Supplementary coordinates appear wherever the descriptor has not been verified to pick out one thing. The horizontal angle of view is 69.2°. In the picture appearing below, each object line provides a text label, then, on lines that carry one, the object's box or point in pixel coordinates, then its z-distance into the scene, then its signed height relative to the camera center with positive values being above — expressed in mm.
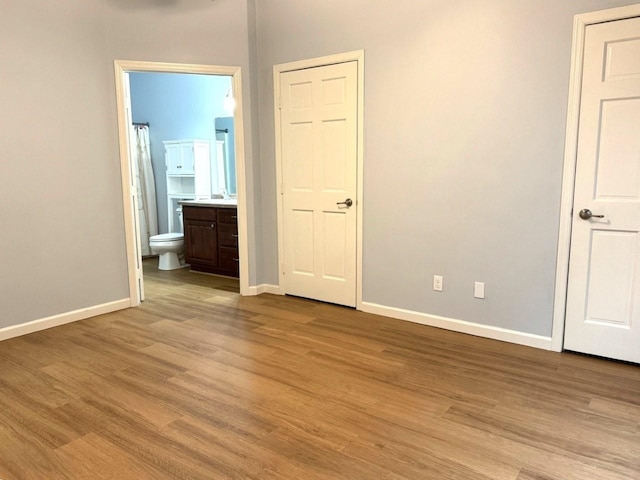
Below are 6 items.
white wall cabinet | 6086 +11
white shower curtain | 6352 -207
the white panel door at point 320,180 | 3932 -79
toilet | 5695 -940
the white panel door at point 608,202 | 2748 -197
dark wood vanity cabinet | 5176 -766
